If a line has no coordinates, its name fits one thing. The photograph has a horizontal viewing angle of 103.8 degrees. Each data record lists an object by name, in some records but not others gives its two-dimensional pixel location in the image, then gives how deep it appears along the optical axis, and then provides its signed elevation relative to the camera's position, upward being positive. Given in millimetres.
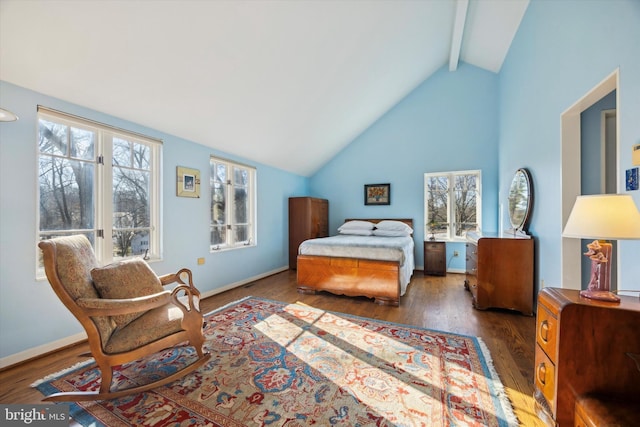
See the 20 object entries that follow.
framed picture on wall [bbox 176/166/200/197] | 3256 +408
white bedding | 3297 -523
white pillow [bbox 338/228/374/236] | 5101 -404
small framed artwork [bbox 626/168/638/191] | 1425 +187
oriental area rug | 1416 -1156
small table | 4758 -877
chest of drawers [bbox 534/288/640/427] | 1090 -632
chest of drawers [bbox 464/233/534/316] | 2879 -727
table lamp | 1151 -72
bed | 3225 -762
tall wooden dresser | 5250 -191
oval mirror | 3045 +162
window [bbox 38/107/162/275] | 2232 +279
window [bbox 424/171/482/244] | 4891 +171
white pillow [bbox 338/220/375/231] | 5168 -273
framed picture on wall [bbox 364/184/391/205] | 5496 +401
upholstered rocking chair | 1495 -621
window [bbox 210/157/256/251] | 3896 +131
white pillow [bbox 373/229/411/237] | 4789 -403
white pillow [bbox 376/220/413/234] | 4862 -275
